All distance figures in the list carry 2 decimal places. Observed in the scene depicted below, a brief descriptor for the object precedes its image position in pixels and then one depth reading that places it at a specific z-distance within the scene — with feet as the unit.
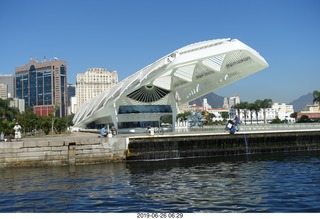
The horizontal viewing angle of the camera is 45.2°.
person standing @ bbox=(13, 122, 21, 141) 132.36
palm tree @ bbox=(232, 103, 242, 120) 520.22
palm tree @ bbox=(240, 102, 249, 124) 512.14
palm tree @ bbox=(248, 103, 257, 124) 502.38
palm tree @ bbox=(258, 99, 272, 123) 501.56
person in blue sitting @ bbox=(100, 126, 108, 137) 134.10
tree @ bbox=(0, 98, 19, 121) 369.55
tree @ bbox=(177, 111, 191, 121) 522.80
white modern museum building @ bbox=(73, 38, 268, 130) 161.99
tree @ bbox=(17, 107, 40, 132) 313.94
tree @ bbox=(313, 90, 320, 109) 433.40
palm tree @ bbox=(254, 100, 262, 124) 500.78
